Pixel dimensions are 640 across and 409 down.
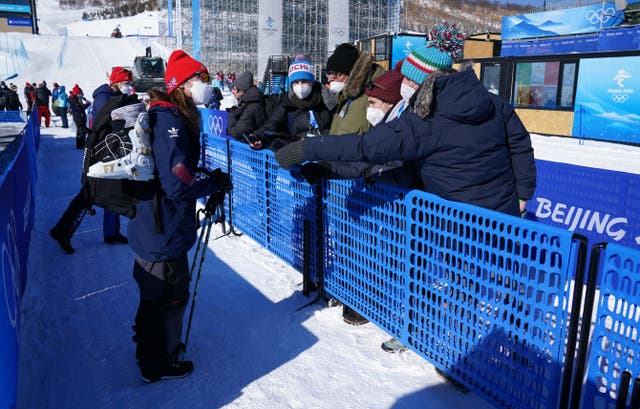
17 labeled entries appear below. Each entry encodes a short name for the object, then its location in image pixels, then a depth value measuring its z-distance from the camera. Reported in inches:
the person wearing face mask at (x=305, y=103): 192.4
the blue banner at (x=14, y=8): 2421.3
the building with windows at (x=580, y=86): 610.5
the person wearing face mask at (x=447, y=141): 105.4
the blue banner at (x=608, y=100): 603.5
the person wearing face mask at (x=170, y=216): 109.3
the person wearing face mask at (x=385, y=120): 128.8
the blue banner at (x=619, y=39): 777.6
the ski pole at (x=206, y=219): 137.2
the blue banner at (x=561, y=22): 1069.1
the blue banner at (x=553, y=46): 941.7
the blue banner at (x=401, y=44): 1309.1
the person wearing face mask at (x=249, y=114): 250.1
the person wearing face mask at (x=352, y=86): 147.3
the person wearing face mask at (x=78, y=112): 551.9
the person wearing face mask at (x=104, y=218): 226.4
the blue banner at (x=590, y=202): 170.2
